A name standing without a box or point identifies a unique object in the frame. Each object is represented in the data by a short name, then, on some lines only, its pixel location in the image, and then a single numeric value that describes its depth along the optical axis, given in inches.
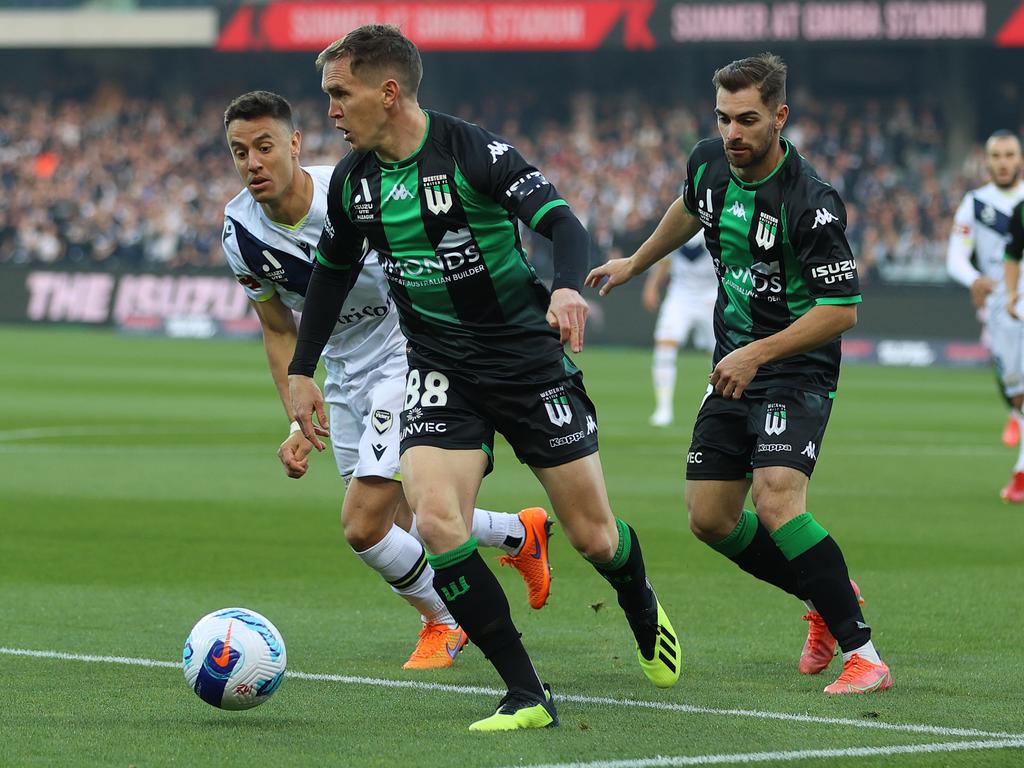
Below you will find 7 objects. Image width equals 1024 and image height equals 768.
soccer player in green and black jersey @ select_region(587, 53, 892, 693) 508.1
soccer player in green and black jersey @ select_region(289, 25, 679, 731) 470.6
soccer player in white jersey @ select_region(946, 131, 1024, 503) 1021.8
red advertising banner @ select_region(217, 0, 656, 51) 3203.7
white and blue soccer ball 466.9
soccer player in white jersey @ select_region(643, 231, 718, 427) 1517.0
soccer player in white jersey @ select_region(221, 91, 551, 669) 550.9
